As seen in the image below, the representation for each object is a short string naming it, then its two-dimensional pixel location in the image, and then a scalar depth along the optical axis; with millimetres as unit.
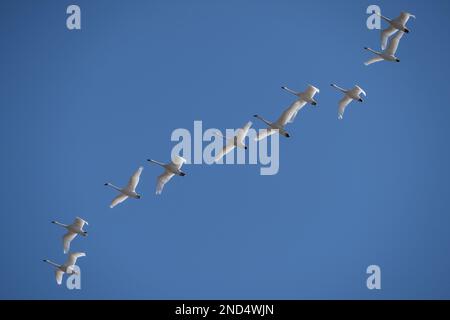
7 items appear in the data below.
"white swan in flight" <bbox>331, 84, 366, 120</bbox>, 37250
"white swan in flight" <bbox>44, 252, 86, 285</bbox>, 39844
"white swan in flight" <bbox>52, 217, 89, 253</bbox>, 38656
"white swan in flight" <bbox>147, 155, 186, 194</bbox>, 36969
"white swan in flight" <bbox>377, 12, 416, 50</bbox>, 37359
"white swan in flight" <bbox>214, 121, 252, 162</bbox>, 35938
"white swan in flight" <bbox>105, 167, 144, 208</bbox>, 37750
